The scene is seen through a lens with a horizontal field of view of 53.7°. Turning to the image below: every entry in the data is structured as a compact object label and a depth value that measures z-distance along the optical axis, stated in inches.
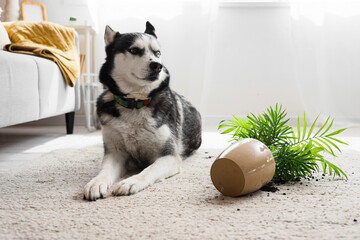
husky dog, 61.7
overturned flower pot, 44.8
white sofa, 73.9
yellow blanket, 112.0
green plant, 54.0
